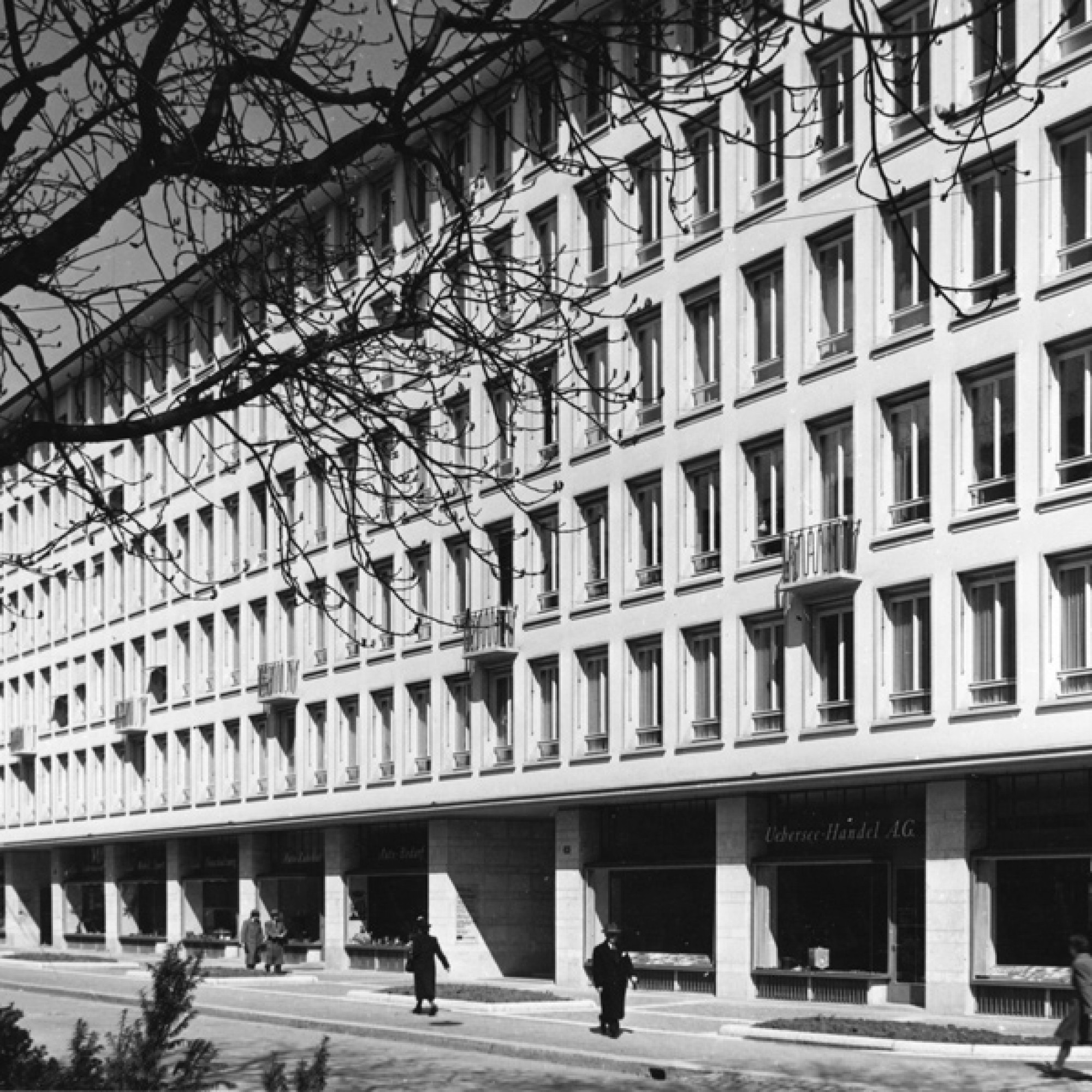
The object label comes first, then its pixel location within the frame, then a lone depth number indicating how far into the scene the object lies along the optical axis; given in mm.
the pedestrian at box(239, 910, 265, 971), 44156
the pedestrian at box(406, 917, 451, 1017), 28906
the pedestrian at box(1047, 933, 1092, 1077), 19953
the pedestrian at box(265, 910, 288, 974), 42781
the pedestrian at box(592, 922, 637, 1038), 24953
